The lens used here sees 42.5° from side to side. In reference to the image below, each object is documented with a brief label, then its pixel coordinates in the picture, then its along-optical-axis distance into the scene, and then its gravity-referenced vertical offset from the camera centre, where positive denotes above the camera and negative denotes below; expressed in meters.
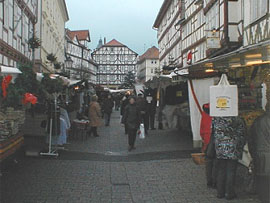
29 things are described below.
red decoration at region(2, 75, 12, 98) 6.88 +0.38
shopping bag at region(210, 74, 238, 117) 5.55 +0.06
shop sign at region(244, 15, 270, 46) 13.50 +3.04
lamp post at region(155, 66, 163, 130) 13.50 -0.01
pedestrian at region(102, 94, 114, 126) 17.62 -0.20
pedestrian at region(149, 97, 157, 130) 15.31 -0.34
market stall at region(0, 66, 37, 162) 6.76 -0.14
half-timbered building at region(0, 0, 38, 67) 16.20 +3.91
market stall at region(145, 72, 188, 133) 11.00 +0.01
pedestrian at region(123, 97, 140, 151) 10.54 -0.51
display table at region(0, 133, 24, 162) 6.30 -0.86
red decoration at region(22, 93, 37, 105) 7.85 +0.10
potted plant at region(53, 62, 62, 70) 23.16 +2.48
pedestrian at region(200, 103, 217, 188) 6.19 -0.73
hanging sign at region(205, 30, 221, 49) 17.58 +3.13
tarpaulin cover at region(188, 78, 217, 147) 7.79 +0.04
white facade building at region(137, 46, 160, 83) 87.75 +10.46
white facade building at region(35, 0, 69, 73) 26.62 +7.01
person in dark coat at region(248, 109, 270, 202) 5.09 -0.73
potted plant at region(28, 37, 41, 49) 19.39 +3.37
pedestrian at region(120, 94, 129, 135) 17.19 +0.05
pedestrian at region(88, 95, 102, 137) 13.34 -0.47
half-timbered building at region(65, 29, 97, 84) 70.57 +11.77
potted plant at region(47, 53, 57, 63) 21.55 +2.77
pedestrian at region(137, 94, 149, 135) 14.19 -0.28
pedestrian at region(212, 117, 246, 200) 5.53 -0.67
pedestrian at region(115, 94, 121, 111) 37.58 +0.00
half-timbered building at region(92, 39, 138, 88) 101.44 +11.71
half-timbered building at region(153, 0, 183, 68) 32.53 +8.28
